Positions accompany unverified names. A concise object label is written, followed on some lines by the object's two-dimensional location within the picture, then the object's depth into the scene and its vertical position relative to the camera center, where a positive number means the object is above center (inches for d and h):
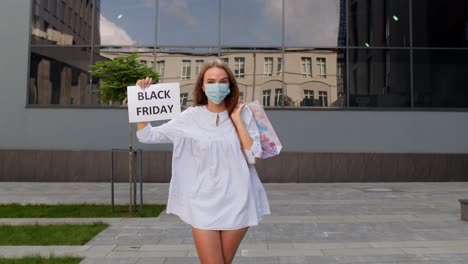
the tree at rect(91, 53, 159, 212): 345.1 +58.2
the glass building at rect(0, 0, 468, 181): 580.1 +106.9
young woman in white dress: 105.0 -5.7
